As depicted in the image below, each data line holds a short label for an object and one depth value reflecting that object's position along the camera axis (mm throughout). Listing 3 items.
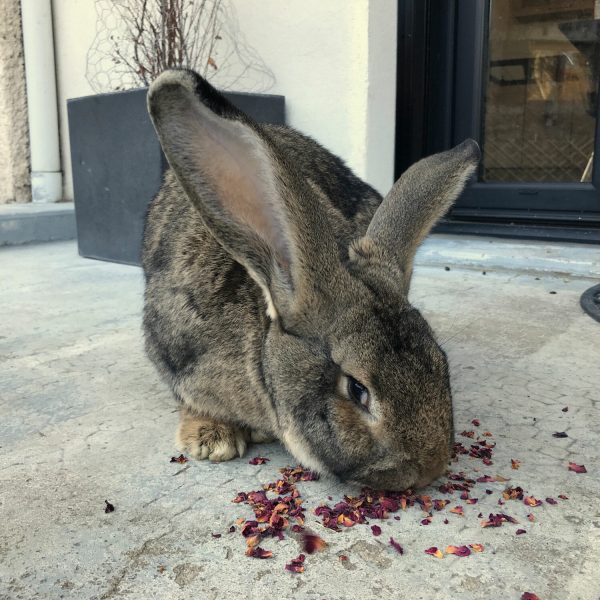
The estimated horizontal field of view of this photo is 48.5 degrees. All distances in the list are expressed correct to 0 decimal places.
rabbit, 437
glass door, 1321
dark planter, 1303
